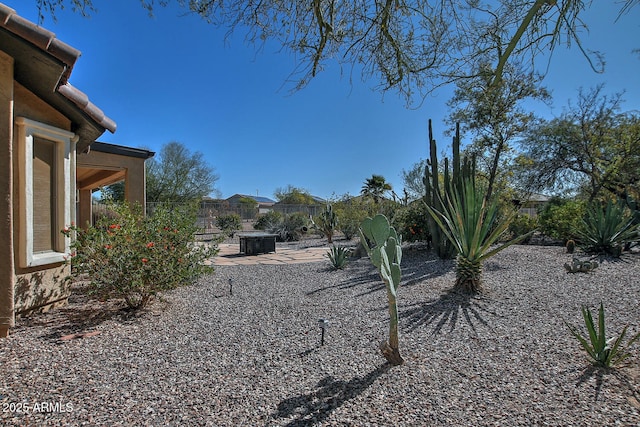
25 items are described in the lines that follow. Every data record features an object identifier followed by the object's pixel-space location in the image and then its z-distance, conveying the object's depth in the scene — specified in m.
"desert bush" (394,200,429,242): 8.78
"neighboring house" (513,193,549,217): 22.06
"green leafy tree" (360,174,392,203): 32.66
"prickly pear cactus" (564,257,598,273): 5.79
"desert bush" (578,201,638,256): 7.42
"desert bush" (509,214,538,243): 12.53
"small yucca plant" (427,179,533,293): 4.67
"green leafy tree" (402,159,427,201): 22.84
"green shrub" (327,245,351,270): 7.24
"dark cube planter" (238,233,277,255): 9.98
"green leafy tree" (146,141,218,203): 25.30
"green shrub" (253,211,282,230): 16.31
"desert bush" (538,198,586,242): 9.97
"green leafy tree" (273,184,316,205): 39.67
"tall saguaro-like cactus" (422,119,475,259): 6.98
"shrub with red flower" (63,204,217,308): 3.61
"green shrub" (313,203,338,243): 13.85
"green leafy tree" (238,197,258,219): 21.02
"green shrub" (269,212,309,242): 14.77
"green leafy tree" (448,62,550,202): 10.89
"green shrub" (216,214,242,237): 16.17
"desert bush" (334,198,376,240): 13.18
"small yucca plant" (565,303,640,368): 2.58
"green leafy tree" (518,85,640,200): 12.61
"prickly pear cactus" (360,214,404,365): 2.56
